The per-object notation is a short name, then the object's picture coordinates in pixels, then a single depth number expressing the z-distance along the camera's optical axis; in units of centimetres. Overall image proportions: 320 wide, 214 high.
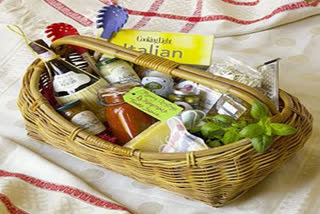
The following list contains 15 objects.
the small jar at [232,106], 136
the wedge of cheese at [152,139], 133
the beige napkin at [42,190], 134
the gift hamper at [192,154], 126
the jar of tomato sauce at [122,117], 139
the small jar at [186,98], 142
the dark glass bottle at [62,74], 147
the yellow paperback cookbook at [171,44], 152
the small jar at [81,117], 140
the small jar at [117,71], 150
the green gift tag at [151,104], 135
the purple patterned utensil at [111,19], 159
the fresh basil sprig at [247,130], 125
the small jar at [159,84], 145
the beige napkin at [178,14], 187
